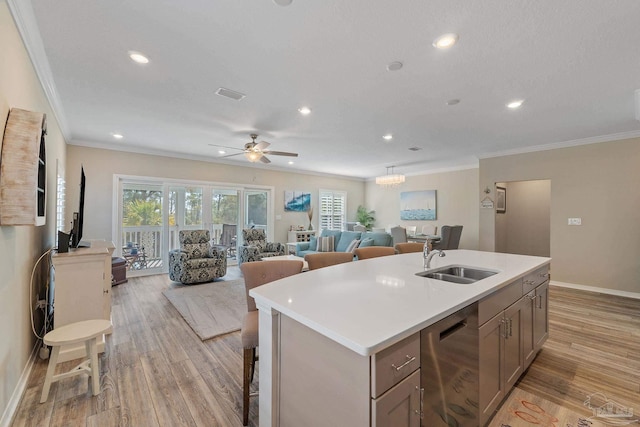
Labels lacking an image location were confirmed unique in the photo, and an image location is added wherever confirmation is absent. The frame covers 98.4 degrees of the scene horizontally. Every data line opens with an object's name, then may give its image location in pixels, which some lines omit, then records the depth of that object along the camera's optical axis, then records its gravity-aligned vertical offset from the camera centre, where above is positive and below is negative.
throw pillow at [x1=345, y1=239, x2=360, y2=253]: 5.61 -0.57
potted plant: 9.47 -0.02
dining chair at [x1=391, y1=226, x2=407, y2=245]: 6.82 -0.45
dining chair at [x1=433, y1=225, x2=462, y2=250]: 6.23 -0.48
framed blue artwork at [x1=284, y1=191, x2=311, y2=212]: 7.91 +0.44
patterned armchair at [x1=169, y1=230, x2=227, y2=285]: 5.05 -0.84
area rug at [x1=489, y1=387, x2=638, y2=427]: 1.80 -1.34
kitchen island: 1.00 -0.46
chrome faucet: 2.26 -0.32
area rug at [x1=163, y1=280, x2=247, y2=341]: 3.21 -1.27
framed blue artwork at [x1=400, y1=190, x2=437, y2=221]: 8.11 +0.34
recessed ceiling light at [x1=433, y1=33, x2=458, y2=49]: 2.06 +1.35
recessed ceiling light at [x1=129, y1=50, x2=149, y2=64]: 2.32 +1.36
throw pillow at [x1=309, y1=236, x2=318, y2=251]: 6.42 -0.66
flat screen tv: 3.03 -0.12
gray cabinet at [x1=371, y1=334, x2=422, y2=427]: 0.96 -0.63
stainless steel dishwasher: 1.21 -0.74
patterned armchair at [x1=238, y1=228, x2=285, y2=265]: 5.98 -0.70
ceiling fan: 4.48 +1.08
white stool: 1.98 -0.92
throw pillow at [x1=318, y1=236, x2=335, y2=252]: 6.11 -0.62
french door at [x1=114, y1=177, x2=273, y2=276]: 5.61 -0.01
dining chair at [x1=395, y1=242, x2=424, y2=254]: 3.40 -0.39
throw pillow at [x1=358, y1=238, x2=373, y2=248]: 5.56 -0.52
